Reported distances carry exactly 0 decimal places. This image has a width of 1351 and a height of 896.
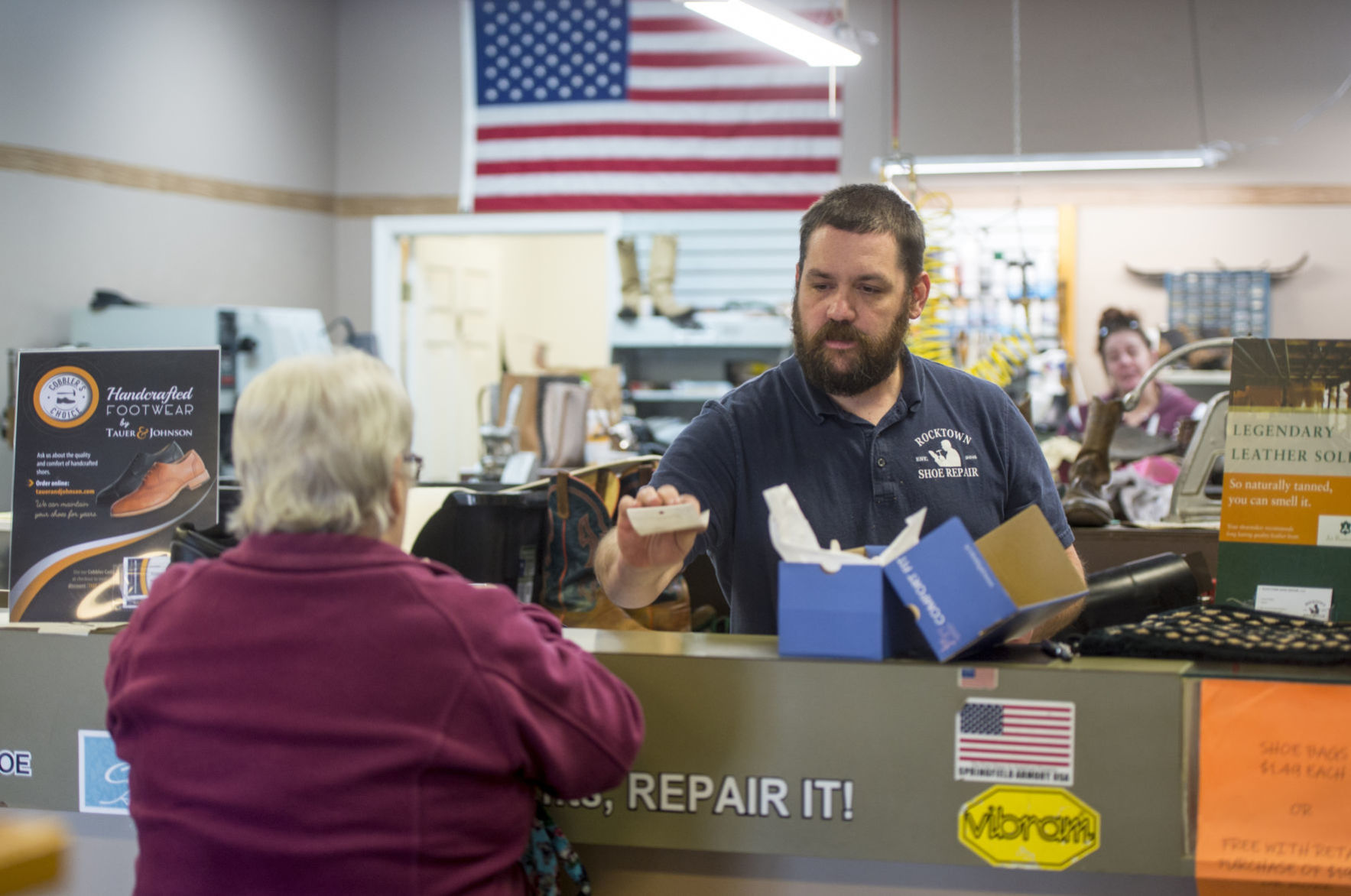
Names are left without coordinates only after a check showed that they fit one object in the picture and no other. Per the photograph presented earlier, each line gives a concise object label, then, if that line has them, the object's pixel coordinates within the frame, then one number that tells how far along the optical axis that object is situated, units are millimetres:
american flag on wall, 7324
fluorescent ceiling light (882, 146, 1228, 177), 6289
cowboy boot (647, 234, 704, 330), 7293
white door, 8117
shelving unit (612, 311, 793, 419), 7195
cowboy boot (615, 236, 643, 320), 7363
